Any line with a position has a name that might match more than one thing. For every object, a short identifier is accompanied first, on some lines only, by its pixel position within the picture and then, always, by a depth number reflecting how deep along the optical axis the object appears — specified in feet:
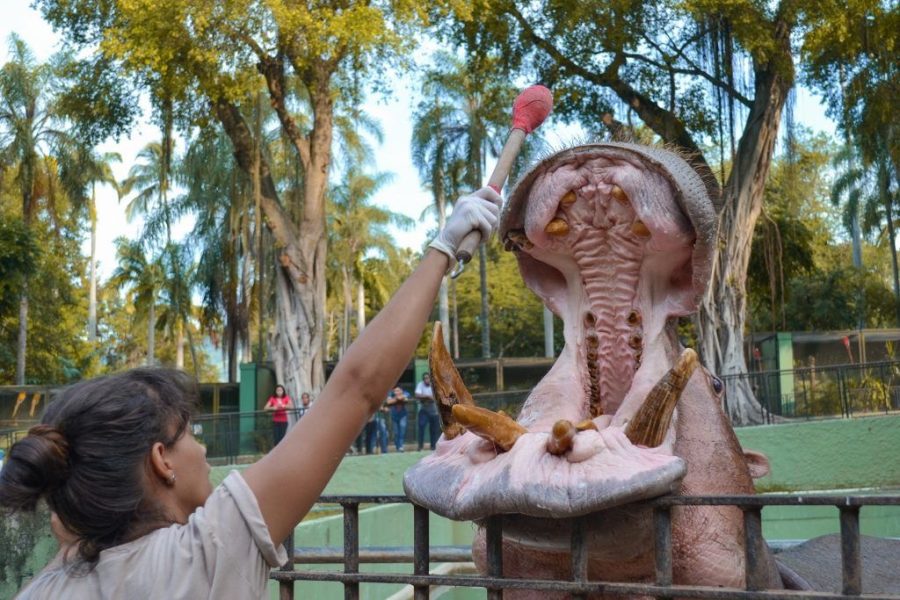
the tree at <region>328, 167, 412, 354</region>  143.23
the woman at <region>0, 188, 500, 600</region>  4.67
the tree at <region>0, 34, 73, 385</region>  101.55
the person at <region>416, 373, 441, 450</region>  48.78
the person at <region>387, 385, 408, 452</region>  49.93
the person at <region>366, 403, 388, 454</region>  49.96
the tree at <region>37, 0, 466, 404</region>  54.19
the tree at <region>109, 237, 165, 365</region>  132.67
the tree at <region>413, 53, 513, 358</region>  110.52
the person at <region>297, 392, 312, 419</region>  57.77
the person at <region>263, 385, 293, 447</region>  50.06
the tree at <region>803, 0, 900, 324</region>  53.57
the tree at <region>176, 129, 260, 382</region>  100.89
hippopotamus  6.11
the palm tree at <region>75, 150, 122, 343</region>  115.34
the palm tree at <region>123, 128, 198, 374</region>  120.16
